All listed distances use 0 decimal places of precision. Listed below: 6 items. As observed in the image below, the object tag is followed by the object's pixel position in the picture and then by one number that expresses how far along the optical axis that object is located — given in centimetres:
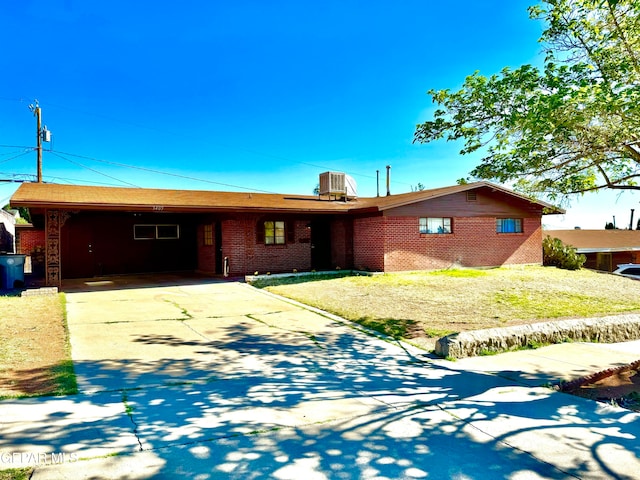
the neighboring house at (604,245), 2906
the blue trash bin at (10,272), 1382
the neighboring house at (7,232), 2434
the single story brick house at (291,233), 1688
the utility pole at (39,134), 2706
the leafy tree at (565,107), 579
